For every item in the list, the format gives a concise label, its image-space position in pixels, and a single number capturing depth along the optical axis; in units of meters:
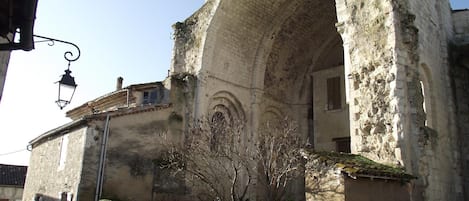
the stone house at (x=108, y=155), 11.67
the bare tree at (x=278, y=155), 10.65
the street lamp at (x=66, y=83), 5.90
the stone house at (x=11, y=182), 29.70
